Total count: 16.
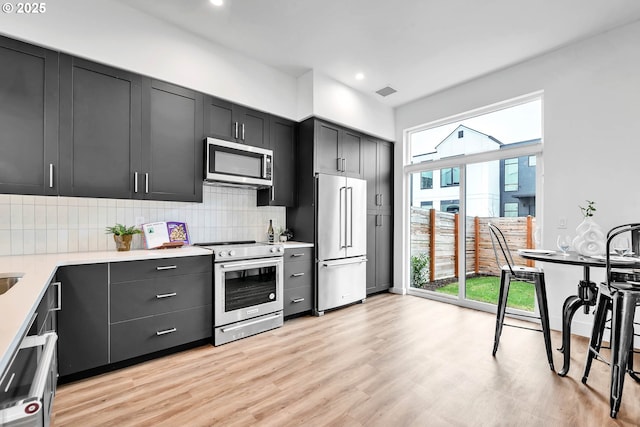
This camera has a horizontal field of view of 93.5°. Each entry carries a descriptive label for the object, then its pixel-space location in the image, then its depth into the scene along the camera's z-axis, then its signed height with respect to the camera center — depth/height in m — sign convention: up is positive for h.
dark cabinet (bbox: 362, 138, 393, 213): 4.52 +0.63
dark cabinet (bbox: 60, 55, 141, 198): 2.38 +0.69
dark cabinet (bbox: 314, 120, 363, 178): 3.85 +0.85
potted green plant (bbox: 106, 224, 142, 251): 2.70 -0.22
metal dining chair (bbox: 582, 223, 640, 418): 1.81 -0.68
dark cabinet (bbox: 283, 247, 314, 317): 3.47 -0.80
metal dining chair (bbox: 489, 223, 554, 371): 2.39 -0.64
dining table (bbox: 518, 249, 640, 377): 2.15 -0.62
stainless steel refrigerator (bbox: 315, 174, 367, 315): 3.76 -0.37
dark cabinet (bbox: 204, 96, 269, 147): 3.17 +1.00
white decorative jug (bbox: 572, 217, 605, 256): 2.46 -0.22
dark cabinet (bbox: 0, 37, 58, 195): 2.15 +0.69
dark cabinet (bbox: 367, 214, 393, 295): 4.52 -0.62
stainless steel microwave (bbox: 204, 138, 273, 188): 3.08 +0.53
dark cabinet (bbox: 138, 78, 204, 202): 2.77 +0.67
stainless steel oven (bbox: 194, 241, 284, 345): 2.82 -0.78
